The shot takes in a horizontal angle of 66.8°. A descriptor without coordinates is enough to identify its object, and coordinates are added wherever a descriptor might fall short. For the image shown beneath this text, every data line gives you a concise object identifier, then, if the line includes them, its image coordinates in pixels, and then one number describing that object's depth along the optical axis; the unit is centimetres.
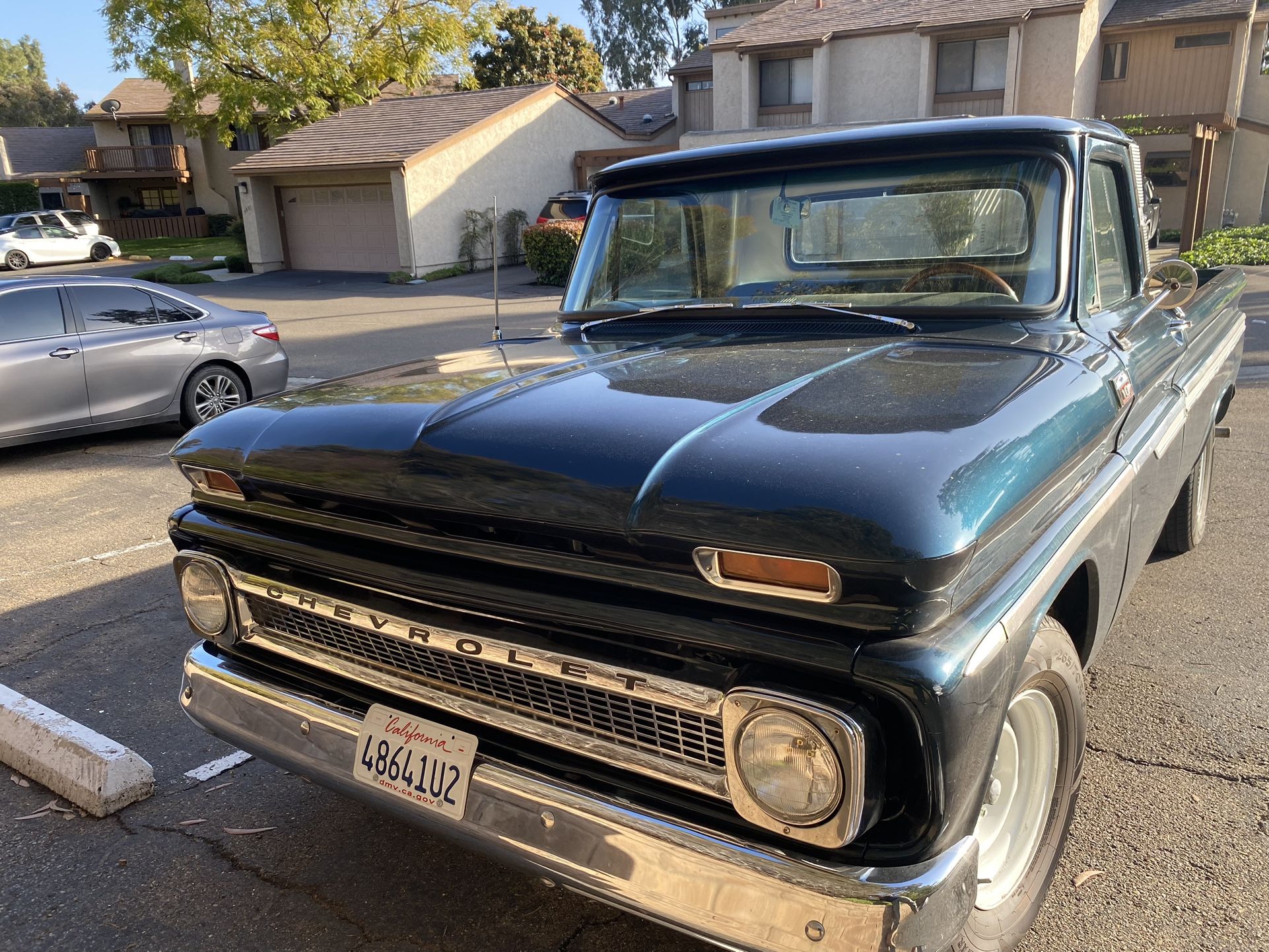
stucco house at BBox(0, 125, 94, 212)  4412
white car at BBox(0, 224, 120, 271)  2867
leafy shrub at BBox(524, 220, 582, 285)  1986
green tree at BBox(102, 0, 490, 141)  2830
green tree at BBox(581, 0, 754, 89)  5594
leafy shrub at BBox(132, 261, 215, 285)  2430
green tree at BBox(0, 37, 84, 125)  7138
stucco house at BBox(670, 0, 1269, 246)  2345
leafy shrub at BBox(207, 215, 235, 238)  3934
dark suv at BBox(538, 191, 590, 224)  2231
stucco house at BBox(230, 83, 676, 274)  2403
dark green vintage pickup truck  164
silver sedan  751
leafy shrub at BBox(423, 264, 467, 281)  2355
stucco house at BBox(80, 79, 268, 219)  4034
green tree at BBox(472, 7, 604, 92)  3894
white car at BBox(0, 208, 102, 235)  2989
